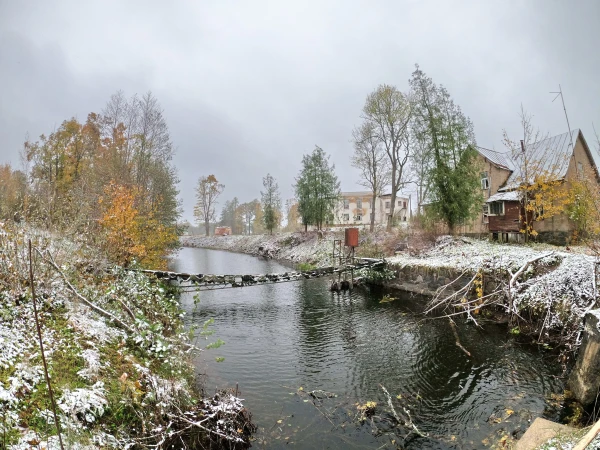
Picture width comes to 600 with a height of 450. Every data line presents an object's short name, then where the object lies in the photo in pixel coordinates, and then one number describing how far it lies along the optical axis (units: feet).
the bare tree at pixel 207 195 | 196.85
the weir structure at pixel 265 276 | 44.67
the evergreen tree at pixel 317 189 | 125.59
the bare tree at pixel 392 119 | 102.27
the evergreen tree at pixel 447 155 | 73.31
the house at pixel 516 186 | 70.69
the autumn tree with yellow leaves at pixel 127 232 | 40.29
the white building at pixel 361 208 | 221.05
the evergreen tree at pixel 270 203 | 153.89
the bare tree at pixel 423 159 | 77.36
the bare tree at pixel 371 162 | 112.98
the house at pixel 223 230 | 249.77
